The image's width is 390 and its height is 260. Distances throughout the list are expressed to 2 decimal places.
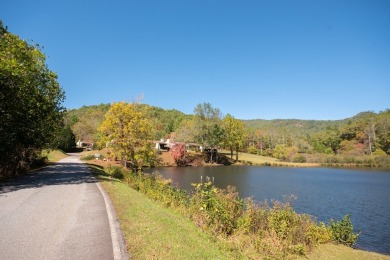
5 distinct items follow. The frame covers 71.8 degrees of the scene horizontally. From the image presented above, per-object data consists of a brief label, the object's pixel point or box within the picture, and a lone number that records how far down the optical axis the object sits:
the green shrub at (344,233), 14.92
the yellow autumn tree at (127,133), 31.28
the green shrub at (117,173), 28.52
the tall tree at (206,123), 82.81
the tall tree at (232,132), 85.88
